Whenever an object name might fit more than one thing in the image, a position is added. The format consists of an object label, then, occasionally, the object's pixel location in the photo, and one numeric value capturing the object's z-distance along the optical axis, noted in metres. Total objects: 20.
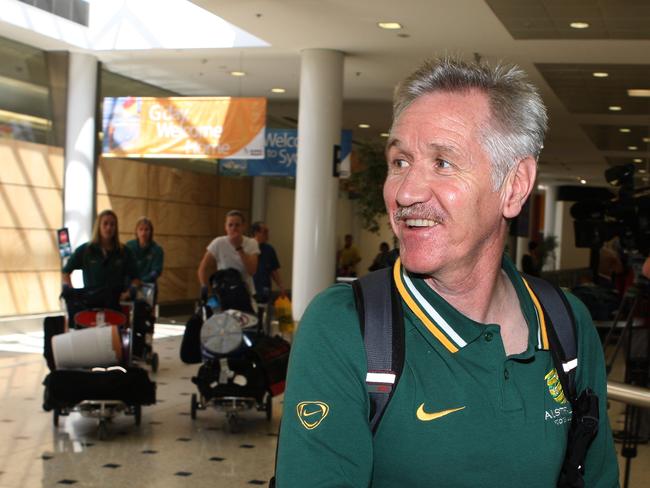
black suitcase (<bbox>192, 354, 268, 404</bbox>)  8.12
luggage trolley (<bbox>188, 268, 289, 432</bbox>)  8.01
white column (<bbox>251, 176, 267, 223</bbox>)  24.27
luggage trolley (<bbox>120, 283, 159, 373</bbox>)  10.64
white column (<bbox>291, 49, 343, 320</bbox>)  15.27
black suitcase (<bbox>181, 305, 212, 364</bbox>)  8.29
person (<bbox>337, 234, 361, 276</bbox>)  23.84
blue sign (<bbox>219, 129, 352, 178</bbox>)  17.44
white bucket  7.81
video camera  5.40
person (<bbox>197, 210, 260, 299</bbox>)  10.55
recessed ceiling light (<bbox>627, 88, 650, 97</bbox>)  17.25
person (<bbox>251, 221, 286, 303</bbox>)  14.43
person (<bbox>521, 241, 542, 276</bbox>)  19.37
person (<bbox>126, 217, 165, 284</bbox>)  12.34
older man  1.39
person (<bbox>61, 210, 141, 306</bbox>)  9.93
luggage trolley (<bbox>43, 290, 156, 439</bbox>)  7.61
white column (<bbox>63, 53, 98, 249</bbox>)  16.47
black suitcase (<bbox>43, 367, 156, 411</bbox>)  7.61
